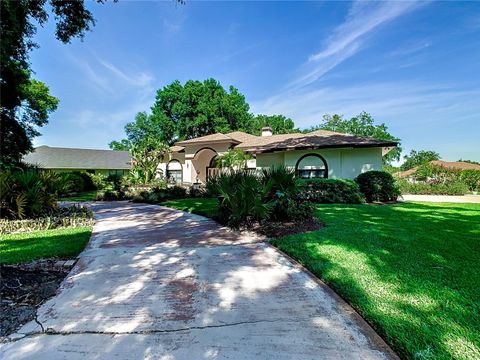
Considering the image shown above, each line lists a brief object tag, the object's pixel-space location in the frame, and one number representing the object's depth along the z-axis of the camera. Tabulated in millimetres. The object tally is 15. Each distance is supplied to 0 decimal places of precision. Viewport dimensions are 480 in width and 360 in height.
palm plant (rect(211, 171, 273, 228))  7270
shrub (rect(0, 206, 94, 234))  7407
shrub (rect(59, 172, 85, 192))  23781
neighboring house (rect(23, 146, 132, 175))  35719
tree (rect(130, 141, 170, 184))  19953
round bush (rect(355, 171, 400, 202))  13859
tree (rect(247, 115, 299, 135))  53594
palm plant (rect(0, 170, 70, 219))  7734
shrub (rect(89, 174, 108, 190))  27119
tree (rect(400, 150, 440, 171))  62984
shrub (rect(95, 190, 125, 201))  17141
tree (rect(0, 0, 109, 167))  5098
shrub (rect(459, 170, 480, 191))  23375
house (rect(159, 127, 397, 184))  15566
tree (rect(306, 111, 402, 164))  50031
